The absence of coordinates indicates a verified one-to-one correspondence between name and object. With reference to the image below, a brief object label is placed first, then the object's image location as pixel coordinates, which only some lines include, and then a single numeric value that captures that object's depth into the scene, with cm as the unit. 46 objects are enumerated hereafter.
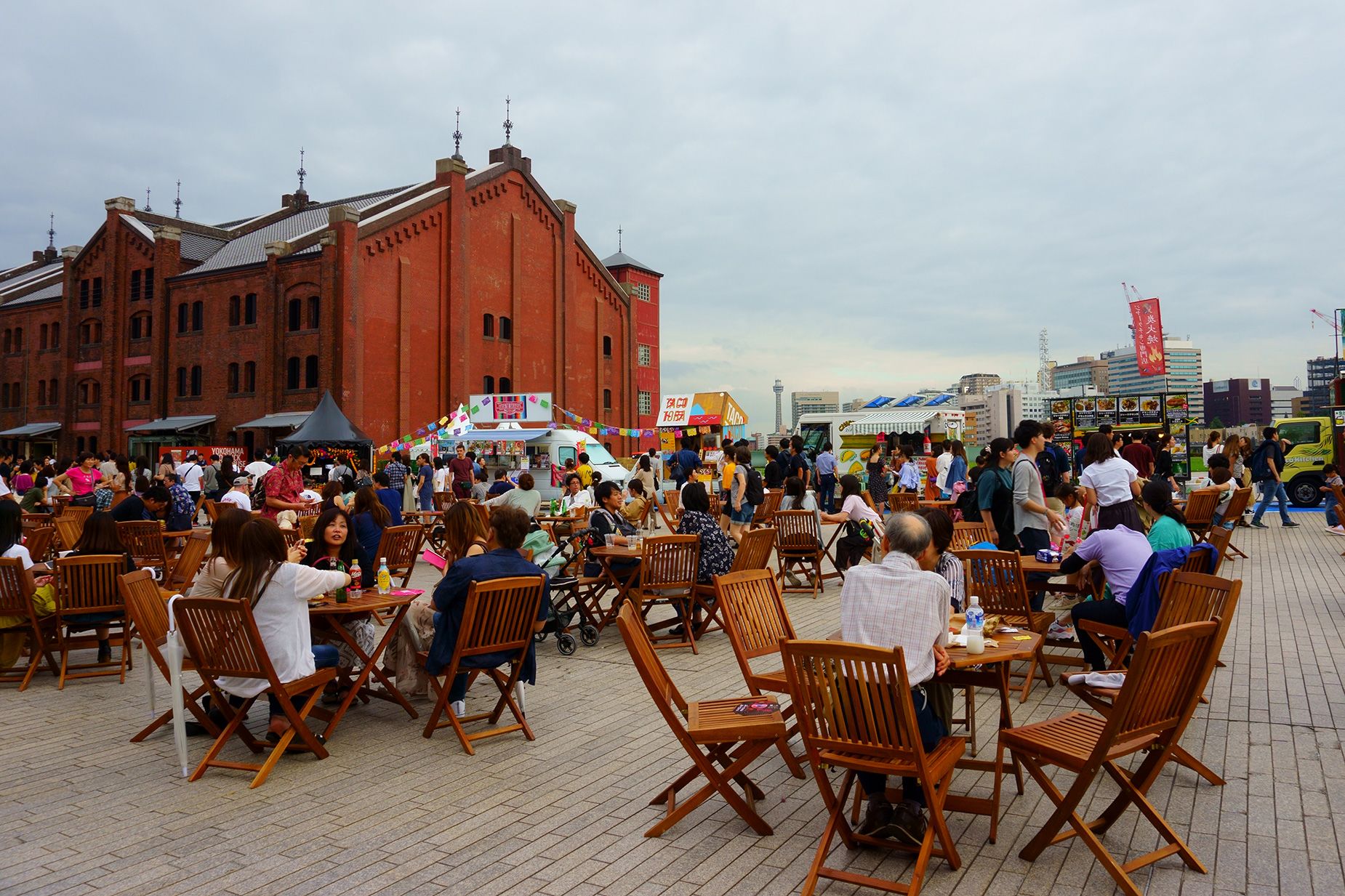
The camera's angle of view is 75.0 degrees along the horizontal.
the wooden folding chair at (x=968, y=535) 825
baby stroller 784
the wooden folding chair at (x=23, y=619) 654
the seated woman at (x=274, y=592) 482
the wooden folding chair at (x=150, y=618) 505
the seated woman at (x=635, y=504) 1033
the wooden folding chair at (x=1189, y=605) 430
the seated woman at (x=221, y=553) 499
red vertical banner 3128
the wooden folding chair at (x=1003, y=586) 595
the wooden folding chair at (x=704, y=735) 391
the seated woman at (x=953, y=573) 519
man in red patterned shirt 1156
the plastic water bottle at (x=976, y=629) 407
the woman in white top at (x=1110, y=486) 734
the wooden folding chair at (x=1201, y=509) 1101
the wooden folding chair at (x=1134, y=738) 328
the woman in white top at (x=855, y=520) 1034
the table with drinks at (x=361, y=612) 529
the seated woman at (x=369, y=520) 782
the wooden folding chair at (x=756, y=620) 449
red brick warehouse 3381
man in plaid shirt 365
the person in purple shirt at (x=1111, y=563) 578
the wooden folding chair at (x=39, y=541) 893
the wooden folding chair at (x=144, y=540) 955
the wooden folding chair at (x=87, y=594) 670
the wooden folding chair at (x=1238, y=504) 1133
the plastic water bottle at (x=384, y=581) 590
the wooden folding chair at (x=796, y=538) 1063
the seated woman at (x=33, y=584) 679
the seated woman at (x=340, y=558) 598
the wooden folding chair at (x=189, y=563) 814
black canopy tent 2192
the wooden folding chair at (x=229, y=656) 462
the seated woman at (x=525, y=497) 1107
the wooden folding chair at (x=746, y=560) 812
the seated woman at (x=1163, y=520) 607
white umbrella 475
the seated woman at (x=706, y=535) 815
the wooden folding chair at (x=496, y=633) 513
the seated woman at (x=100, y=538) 721
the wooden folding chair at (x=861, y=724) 324
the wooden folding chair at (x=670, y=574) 783
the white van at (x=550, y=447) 2525
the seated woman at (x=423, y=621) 598
